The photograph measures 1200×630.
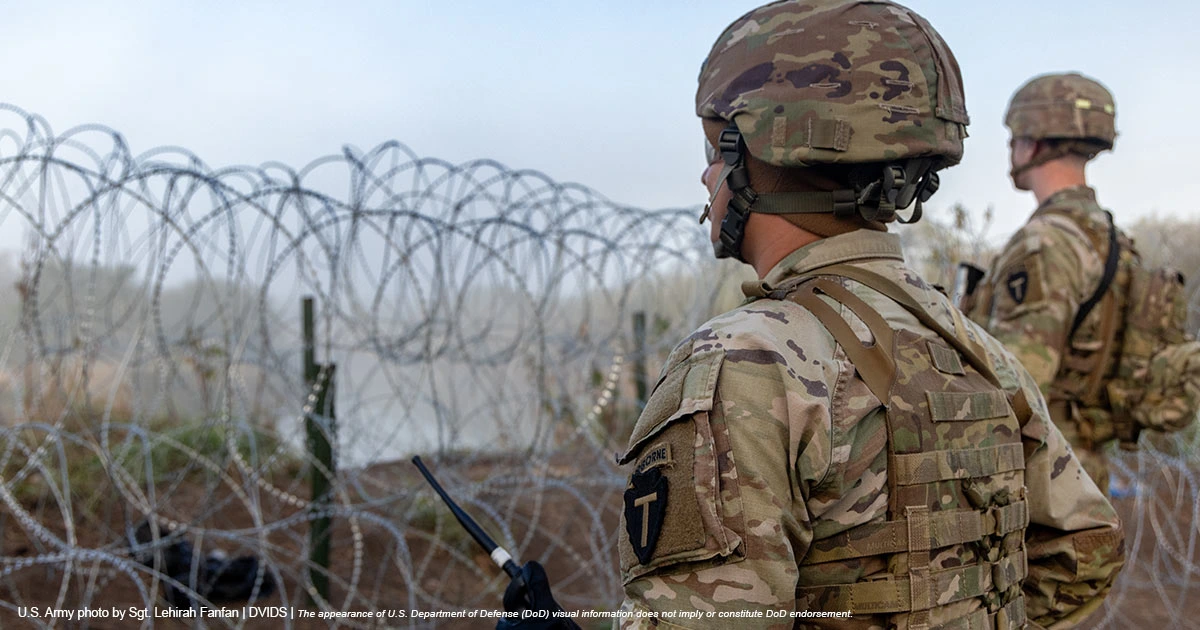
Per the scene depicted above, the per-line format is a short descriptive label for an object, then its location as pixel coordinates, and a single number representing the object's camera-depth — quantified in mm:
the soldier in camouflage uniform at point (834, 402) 1355
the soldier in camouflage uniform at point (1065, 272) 3395
